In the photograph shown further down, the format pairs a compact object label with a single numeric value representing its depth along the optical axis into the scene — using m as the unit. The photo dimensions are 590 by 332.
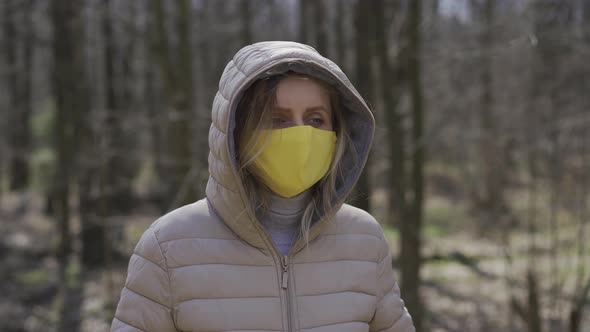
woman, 1.76
